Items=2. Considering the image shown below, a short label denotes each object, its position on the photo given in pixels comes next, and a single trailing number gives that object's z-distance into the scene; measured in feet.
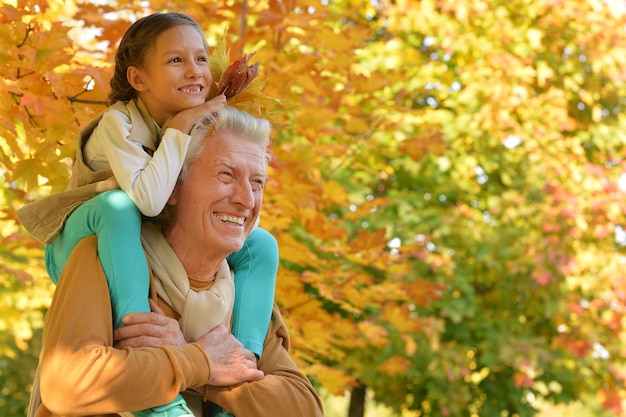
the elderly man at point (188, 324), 10.82
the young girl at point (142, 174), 11.07
